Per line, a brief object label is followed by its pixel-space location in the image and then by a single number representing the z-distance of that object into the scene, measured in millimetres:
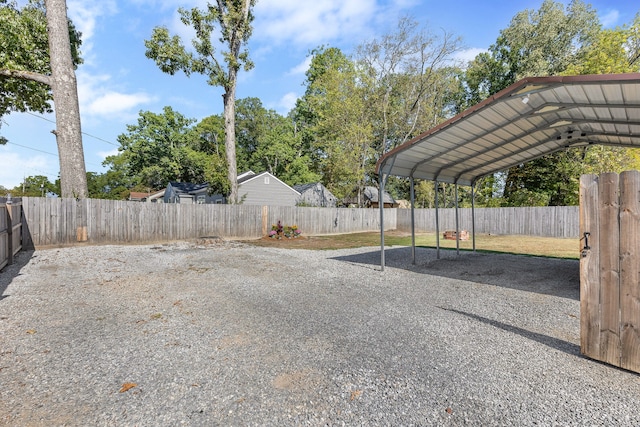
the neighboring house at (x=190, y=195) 24547
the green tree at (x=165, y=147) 32219
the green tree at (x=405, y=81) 19750
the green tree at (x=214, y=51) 13992
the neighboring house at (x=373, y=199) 37156
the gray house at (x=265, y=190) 22984
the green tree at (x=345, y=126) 21797
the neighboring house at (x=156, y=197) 29006
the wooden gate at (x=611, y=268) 2373
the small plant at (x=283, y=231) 14539
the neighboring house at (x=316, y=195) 26922
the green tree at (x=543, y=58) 18828
